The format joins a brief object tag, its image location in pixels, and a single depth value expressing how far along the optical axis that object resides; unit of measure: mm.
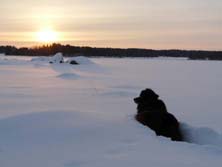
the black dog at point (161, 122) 6945
